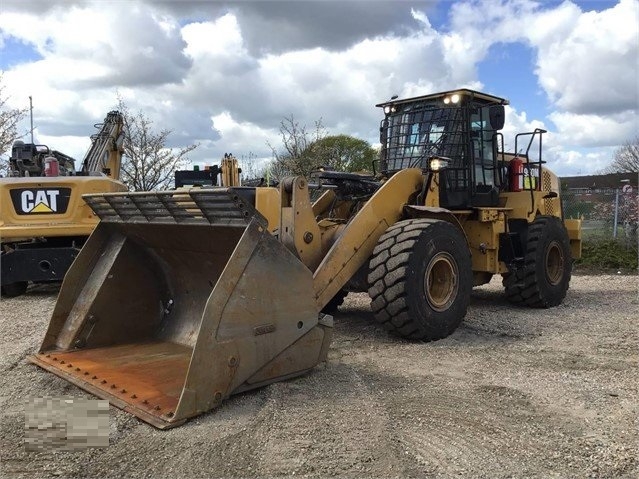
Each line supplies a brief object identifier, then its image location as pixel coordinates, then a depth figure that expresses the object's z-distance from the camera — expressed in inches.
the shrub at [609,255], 525.3
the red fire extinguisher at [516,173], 333.7
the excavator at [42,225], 352.5
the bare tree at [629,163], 1429.6
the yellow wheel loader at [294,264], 164.9
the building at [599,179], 1230.4
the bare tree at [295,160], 745.6
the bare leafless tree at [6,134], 766.5
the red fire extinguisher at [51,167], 398.6
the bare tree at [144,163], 814.5
